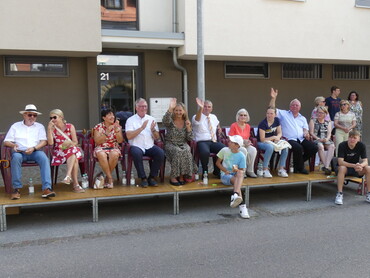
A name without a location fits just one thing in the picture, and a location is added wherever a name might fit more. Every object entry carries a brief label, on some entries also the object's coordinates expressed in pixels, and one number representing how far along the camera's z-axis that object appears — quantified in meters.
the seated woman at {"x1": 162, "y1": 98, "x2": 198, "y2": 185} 6.49
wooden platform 5.38
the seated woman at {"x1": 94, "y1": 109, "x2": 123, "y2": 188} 6.21
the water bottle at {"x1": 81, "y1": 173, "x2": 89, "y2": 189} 6.15
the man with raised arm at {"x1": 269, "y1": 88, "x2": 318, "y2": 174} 7.51
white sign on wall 11.14
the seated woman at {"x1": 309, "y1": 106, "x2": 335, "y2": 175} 7.71
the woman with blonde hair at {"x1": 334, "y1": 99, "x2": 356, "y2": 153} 8.58
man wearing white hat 5.56
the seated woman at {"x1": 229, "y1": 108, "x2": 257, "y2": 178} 7.06
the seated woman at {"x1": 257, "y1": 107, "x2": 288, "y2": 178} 7.15
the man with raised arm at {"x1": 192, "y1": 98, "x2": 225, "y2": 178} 7.04
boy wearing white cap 5.98
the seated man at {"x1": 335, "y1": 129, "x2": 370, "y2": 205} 6.85
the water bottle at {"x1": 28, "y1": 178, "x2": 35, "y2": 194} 5.81
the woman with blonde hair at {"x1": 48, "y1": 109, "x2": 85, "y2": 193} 6.05
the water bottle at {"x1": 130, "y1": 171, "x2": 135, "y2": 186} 6.42
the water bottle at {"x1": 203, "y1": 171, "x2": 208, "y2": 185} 6.46
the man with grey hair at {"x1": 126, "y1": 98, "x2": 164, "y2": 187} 6.38
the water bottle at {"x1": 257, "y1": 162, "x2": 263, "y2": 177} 7.11
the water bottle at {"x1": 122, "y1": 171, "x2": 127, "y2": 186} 6.45
